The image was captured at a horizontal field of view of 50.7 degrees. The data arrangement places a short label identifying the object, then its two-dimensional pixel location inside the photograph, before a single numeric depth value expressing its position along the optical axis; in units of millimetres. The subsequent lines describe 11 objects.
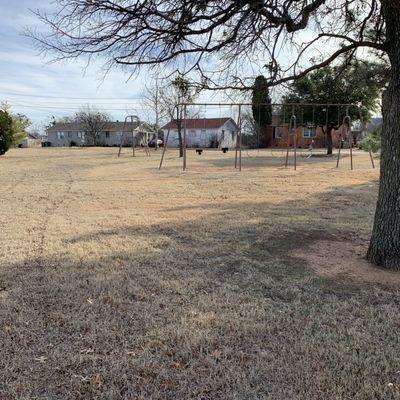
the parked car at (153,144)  52500
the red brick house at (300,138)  45094
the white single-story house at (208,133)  55397
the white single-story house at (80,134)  67012
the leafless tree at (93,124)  65438
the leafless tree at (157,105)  34375
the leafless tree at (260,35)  4195
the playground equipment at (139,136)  54312
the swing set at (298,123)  17558
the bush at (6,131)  25500
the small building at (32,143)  63531
